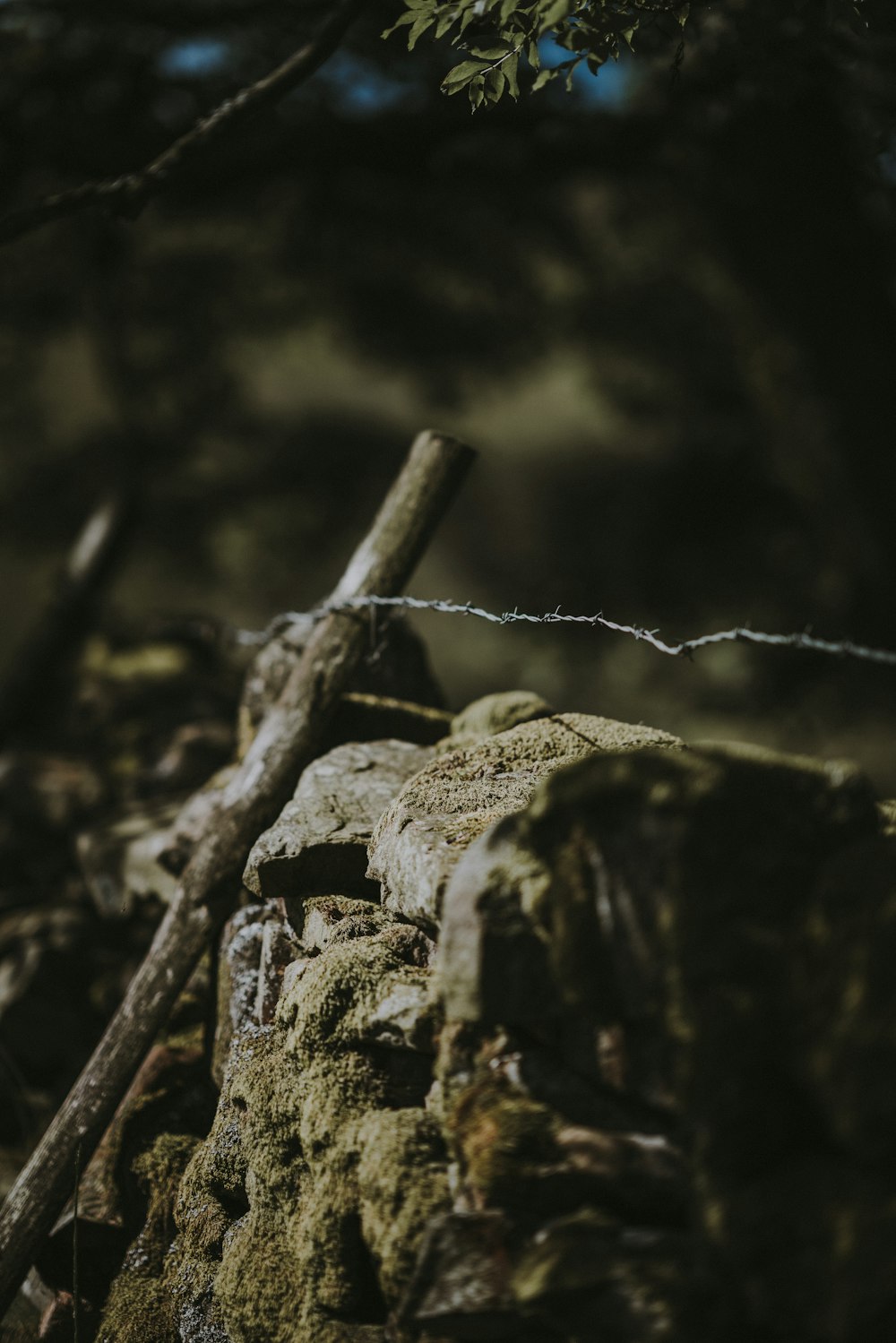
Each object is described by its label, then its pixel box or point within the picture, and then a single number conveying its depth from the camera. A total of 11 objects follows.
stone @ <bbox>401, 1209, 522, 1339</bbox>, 1.77
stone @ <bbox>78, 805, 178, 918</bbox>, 4.17
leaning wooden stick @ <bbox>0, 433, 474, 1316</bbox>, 2.94
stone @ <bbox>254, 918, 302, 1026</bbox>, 2.87
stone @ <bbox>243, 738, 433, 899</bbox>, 2.89
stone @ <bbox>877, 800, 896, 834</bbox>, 2.25
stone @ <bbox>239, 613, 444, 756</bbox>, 4.11
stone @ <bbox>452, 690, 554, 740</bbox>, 3.33
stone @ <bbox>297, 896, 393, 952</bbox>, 2.63
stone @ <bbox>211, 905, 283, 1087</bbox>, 3.07
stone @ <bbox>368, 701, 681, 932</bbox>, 2.39
